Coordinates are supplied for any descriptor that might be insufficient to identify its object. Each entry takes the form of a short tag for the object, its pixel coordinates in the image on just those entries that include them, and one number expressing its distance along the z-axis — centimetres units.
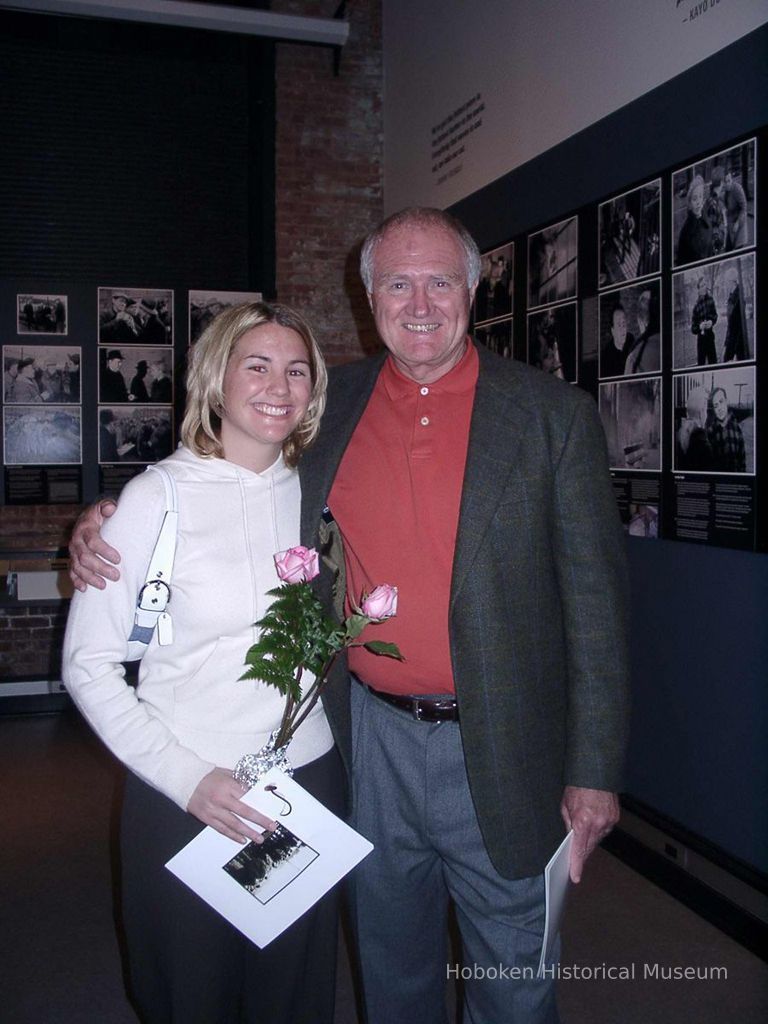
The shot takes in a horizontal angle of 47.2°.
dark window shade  577
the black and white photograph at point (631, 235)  328
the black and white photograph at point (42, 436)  579
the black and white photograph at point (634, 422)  332
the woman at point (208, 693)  158
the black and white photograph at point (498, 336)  440
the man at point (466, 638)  176
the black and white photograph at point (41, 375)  578
